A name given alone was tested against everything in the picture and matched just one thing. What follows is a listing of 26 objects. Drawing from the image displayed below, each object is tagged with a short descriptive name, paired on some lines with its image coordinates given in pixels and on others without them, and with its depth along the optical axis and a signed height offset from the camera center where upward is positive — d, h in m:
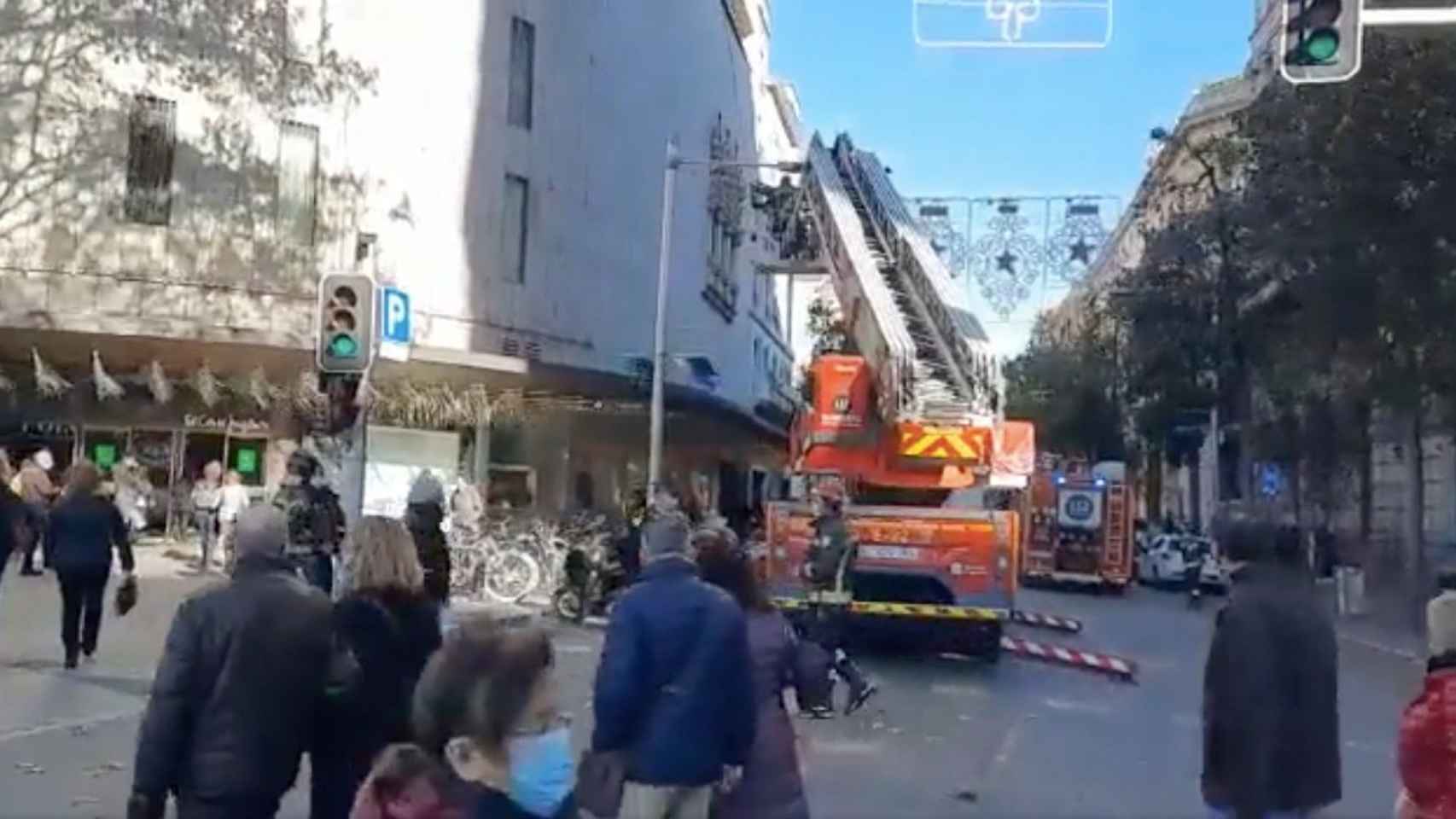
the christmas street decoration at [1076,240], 35.69 +5.57
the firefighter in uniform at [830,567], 16.61 -0.39
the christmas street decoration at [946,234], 27.61 +4.85
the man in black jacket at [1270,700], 5.95 -0.50
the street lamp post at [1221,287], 34.19 +4.80
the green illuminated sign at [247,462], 31.73 +0.60
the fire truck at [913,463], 17.84 +0.62
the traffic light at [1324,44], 11.72 +3.12
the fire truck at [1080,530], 39.53 +0.07
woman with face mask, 3.54 -0.42
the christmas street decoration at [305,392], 29.98 +1.74
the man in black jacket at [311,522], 12.55 -0.14
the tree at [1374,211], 23.58 +4.37
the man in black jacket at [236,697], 5.24 -0.56
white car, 43.47 -0.47
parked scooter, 22.48 -0.85
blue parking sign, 11.56 +1.16
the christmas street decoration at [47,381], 28.80 +1.65
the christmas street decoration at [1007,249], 33.54 +5.17
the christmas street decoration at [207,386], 30.19 +1.77
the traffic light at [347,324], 10.87 +1.02
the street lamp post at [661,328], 26.64 +2.85
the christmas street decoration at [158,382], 29.78 +1.76
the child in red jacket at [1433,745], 4.75 -0.49
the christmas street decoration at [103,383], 29.24 +1.68
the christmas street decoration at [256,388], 30.80 +1.79
